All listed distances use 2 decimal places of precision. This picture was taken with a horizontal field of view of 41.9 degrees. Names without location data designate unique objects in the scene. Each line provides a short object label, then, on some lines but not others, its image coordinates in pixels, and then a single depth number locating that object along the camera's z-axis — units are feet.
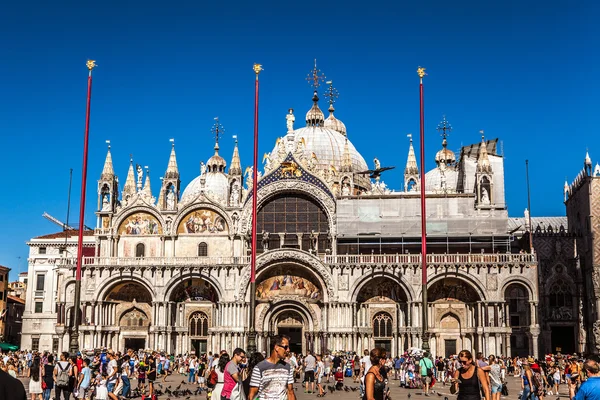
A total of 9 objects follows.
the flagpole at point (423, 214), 108.68
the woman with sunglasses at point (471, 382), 40.16
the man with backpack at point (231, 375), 45.48
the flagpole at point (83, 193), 107.76
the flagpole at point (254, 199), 111.65
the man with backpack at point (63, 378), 66.59
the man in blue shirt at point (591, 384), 29.01
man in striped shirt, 36.09
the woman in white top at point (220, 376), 50.57
